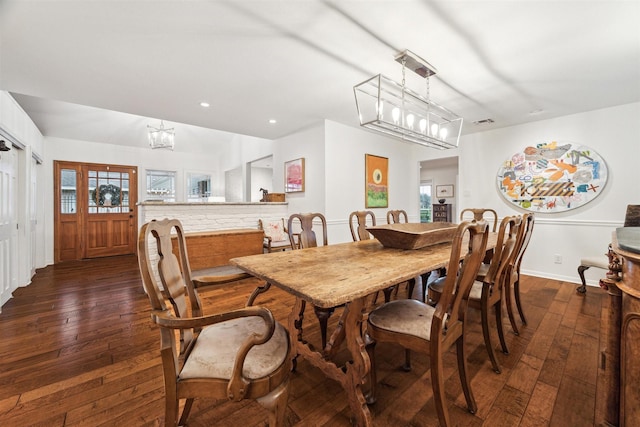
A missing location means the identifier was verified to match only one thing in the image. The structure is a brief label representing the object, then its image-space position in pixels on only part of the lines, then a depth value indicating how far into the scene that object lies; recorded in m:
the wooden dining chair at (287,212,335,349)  2.30
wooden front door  5.14
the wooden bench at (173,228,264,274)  3.48
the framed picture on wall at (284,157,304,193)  4.38
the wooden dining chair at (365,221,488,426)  1.17
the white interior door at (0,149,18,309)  2.83
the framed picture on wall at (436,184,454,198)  8.18
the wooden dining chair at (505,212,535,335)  2.04
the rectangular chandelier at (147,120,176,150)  4.66
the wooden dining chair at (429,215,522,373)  1.68
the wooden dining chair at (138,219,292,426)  0.91
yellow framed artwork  4.51
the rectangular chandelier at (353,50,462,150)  2.14
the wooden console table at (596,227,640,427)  0.92
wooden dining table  1.04
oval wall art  3.50
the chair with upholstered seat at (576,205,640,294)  2.68
